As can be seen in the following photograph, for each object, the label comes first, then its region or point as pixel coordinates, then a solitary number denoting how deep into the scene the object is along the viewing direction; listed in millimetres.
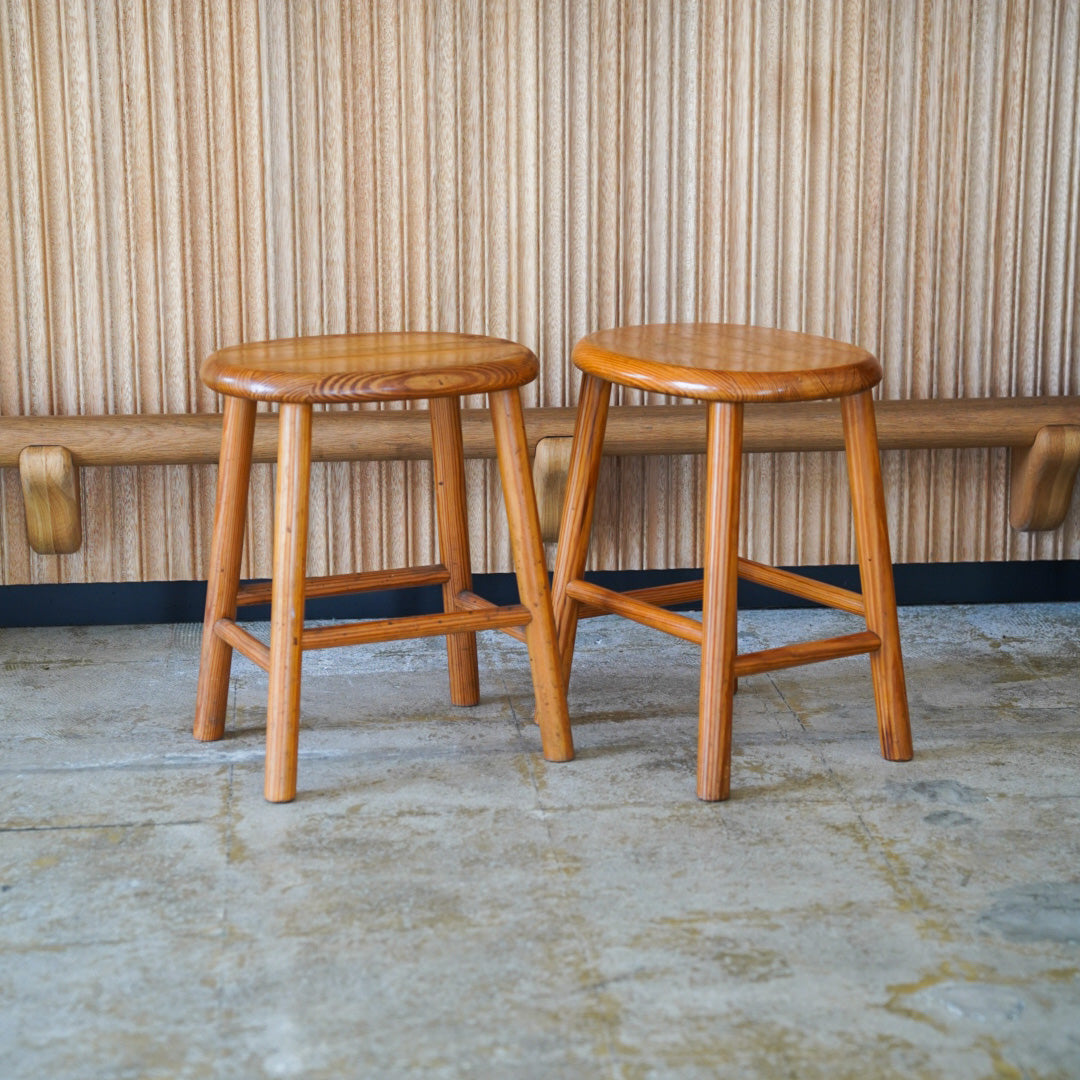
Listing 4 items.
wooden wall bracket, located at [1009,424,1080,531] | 2793
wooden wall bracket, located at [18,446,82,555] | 2652
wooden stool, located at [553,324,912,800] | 1961
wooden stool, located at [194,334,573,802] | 1942
